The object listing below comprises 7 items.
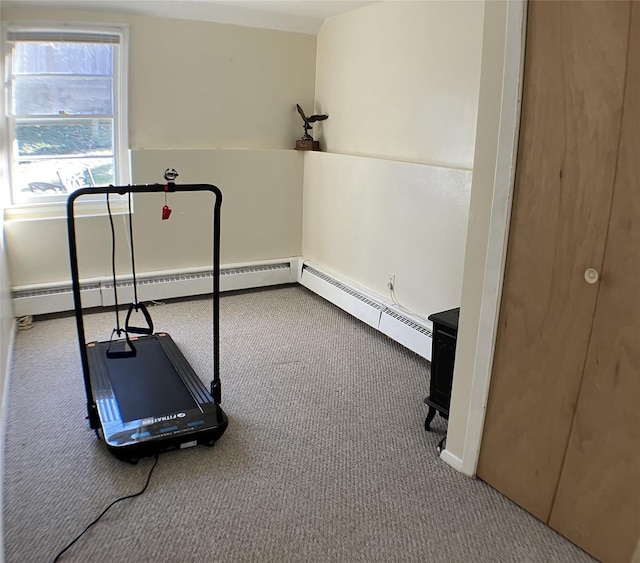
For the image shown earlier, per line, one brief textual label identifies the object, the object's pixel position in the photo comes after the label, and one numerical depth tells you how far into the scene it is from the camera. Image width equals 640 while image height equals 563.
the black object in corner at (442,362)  2.49
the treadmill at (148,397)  2.34
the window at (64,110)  3.71
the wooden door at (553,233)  1.69
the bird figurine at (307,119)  4.37
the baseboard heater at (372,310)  3.36
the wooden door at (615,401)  1.65
